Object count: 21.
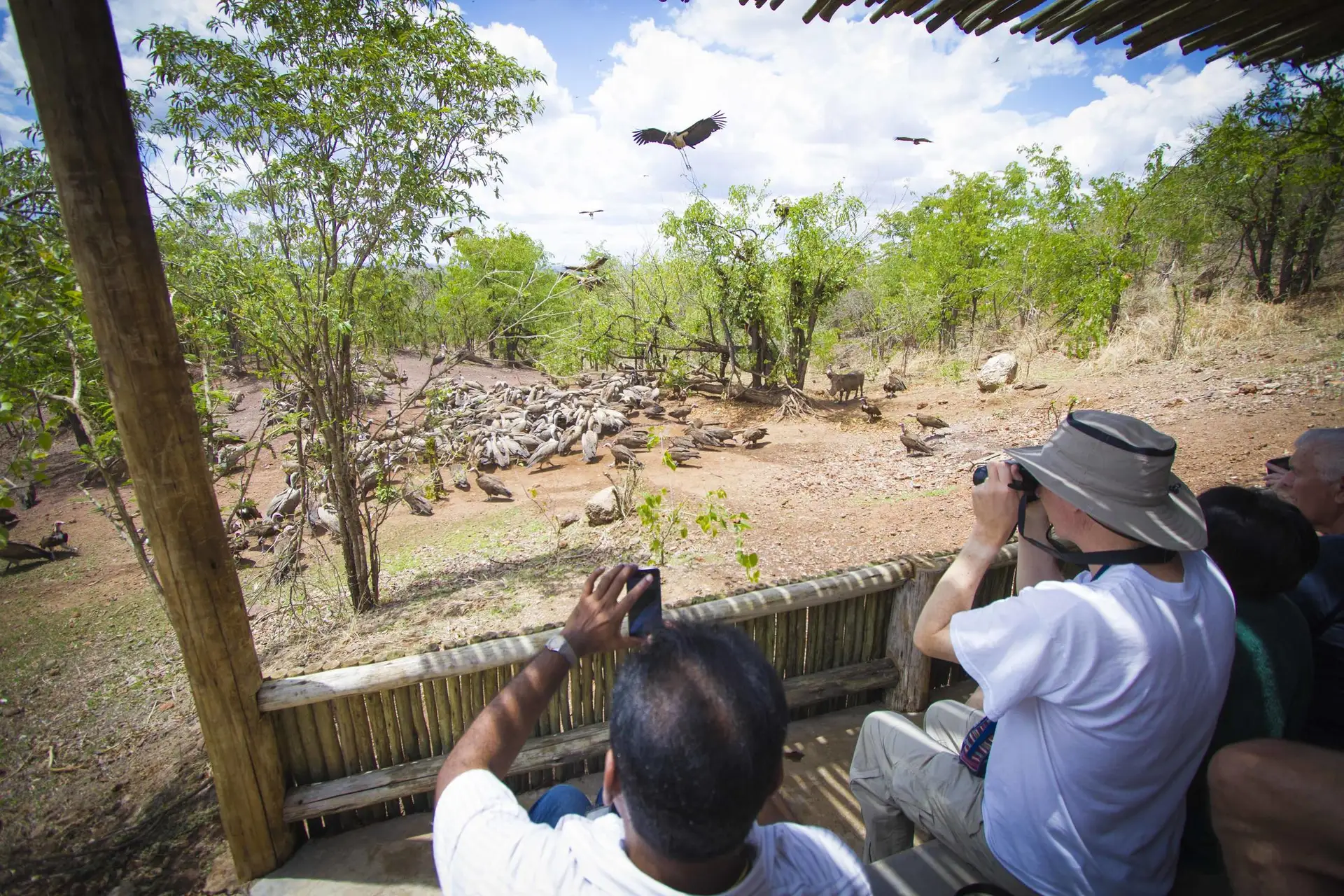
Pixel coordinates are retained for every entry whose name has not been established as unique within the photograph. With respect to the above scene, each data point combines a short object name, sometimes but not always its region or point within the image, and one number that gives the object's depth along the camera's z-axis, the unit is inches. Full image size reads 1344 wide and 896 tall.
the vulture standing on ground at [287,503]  352.8
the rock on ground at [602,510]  309.7
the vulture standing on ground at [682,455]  420.2
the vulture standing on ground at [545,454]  460.1
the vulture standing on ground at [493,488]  385.4
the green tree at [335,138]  179.0
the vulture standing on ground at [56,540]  342.0
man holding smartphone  36.1
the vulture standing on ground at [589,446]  458.9
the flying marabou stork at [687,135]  500.1
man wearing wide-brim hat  52.9
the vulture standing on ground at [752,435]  461.4
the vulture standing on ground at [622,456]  415.5
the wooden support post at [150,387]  69.1
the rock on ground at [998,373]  514.9
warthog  584.7
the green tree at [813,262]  550.9
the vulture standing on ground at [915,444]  370.3
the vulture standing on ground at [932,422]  417.7
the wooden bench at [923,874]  68.4
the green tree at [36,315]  103.0
